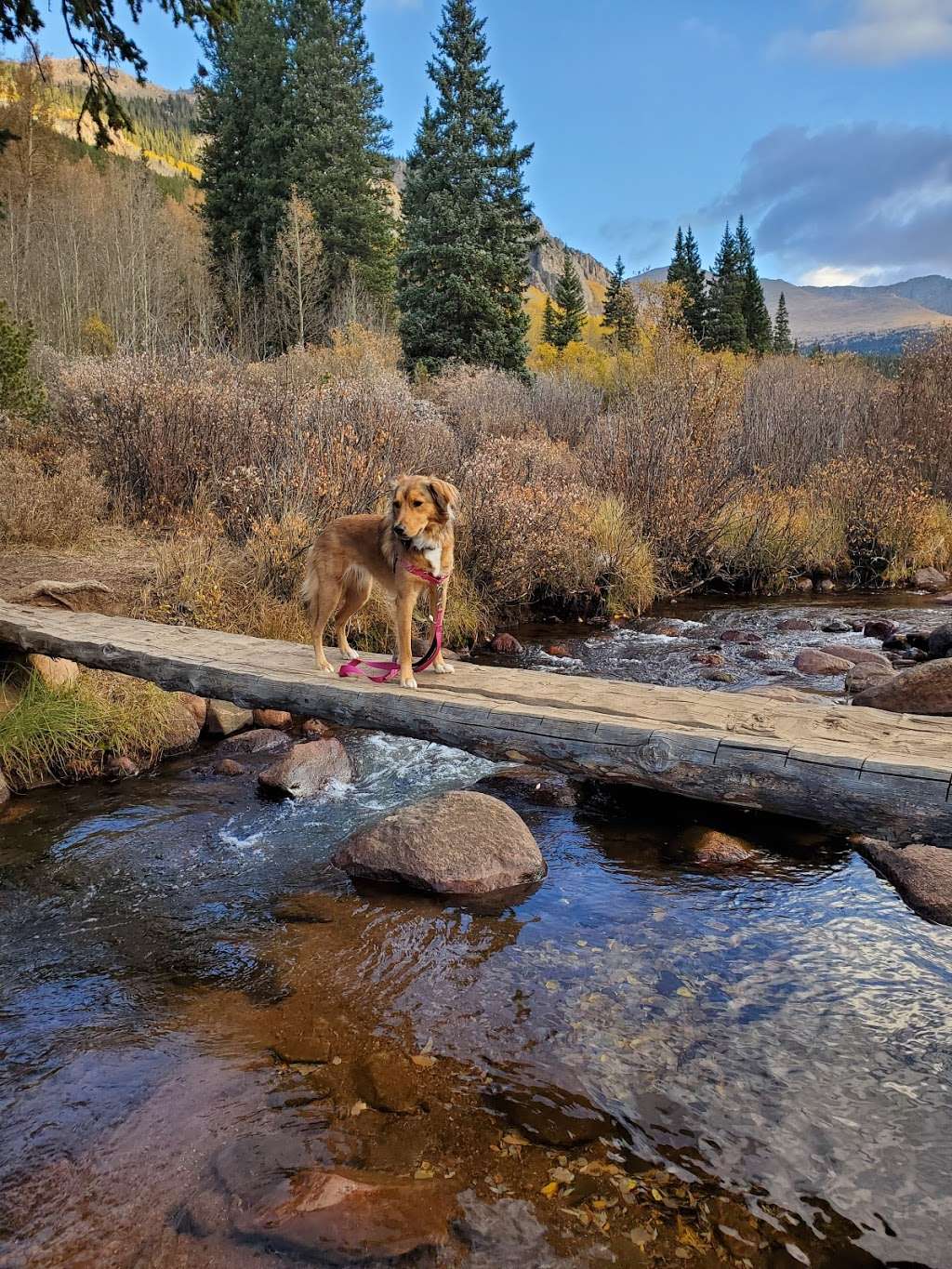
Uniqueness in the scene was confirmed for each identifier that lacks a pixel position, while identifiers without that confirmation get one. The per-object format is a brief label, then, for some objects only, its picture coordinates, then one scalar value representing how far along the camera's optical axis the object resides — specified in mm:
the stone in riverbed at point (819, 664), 9086
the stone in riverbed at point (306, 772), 5770
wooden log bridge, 3760
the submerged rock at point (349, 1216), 2135
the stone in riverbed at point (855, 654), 8906
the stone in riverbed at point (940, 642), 9812
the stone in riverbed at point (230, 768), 6270
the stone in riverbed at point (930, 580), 14883
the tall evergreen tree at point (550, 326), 67938
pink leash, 5484
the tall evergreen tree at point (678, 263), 62656
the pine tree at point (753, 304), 59156
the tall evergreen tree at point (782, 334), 66338
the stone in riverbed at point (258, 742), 6848
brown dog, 5293
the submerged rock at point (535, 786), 5758
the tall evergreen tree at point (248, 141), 36938
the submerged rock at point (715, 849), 4629
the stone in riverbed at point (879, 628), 11102
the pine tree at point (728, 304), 55656
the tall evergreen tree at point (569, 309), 68188
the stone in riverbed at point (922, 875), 3990
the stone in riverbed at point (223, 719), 7273
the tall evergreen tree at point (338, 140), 36469
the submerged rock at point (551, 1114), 2639
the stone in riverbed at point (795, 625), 11773
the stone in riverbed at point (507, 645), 10469
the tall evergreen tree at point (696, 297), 56862
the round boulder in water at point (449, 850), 4285
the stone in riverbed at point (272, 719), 7516
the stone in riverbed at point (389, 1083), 2754
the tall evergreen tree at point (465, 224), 31031
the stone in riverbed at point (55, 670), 6639
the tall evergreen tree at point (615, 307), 61169
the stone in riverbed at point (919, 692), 6387
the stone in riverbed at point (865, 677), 7965
